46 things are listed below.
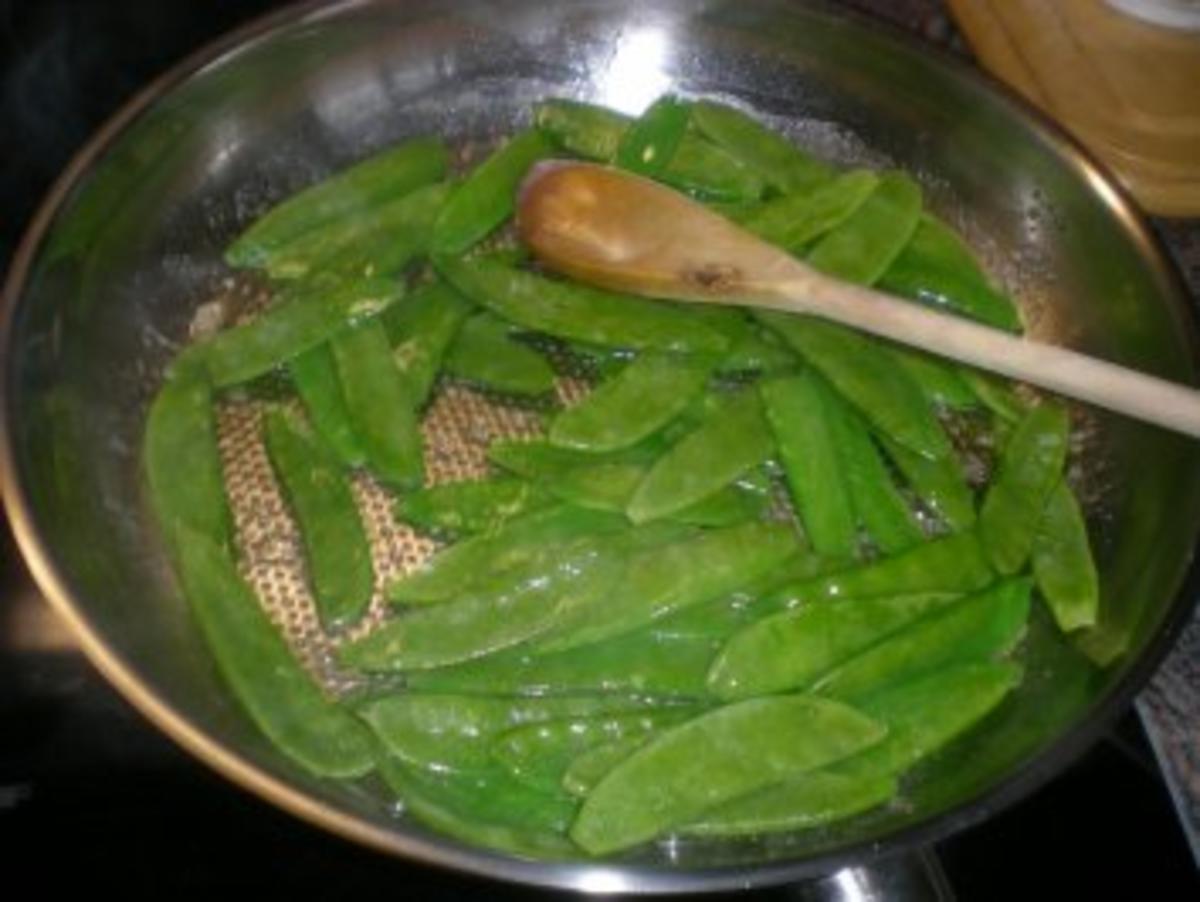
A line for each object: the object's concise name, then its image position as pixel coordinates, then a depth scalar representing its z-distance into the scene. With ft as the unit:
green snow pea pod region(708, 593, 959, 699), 1.20
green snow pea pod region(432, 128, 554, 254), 1.44
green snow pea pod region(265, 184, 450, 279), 1.43
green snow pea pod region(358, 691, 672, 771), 1.16
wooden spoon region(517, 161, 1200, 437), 1.20
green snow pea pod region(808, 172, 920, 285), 1.42
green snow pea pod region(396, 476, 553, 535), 1.30
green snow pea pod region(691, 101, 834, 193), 1.51
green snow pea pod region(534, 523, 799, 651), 1.22
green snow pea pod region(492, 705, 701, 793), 1.16
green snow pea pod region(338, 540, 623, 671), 1.20
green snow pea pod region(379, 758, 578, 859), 1.12
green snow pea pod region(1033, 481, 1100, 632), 1.26
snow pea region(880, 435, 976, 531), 1.33
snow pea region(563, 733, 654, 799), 1.15
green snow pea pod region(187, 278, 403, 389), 1.36
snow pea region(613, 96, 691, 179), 1.50
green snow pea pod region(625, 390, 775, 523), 1.28
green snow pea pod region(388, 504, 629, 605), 1.24
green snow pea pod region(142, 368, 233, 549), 1.28
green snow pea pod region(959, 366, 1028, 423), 1.40
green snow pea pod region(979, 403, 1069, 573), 1.29
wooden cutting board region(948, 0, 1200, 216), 1.65
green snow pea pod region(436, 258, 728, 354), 1.37
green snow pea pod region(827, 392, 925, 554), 1.32
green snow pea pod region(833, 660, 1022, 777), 1.19
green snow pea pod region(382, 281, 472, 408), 1.37
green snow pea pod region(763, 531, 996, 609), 1.25
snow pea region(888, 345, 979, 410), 1.40
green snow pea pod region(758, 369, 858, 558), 1.31
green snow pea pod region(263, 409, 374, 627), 1.26
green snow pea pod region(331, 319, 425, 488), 1.32
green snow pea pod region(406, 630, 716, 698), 1.21
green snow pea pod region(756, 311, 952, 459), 1.35
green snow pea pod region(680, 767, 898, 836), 1.14
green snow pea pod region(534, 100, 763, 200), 1.51
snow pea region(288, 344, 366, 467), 1.34
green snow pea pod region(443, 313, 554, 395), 1.38
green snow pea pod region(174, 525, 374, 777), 1.15
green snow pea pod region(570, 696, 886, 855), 1.11
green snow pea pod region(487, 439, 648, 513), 1.29
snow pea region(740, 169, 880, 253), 1.44
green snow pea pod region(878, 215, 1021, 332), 1.46
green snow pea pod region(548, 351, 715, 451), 1.31
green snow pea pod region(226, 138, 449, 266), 1.44
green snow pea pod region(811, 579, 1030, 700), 1.21
